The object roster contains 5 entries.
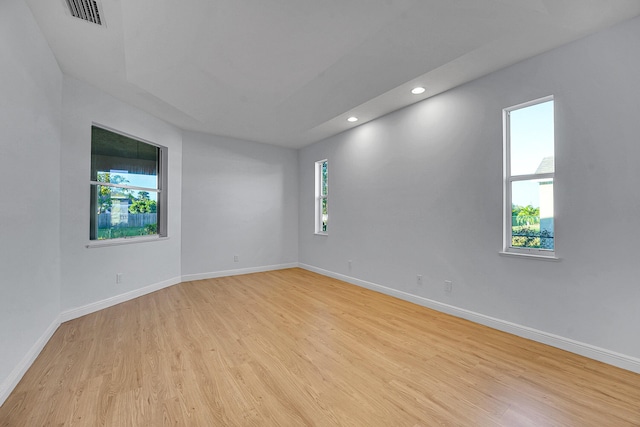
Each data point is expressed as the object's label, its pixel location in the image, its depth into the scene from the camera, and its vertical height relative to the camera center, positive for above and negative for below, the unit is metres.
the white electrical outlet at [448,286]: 3.34 -0.89
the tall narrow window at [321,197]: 5.81 +0.37
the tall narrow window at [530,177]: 2.63 +0.39
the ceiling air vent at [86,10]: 2.00 +1.56
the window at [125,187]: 3.53 +0.38
